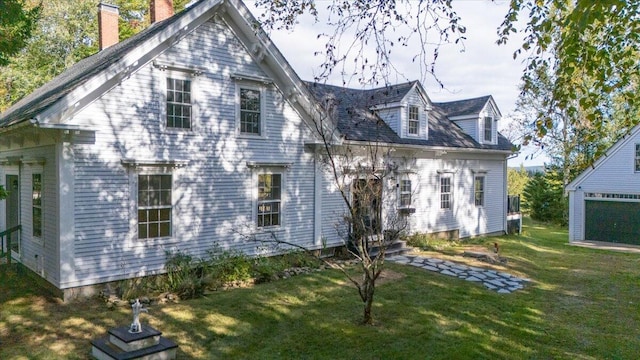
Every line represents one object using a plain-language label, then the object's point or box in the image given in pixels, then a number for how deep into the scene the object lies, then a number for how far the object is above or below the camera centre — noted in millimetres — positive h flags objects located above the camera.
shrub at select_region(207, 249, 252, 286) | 10953 -2473
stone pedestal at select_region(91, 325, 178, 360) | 6180 -2602
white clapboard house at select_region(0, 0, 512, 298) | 9406 +474
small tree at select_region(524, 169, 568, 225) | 29359 -1699
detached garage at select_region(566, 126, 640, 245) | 19406 -1174
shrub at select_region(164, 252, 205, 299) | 9980 -2513
